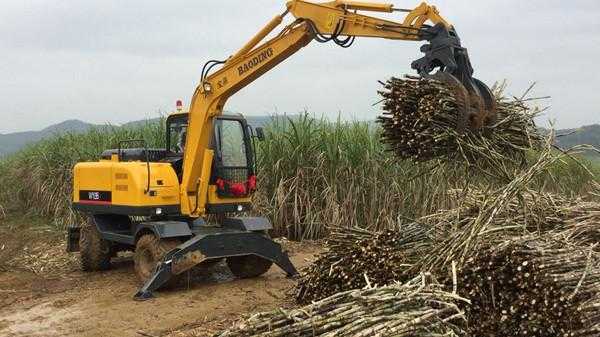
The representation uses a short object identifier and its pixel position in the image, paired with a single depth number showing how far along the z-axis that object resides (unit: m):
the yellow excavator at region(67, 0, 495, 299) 6.97
